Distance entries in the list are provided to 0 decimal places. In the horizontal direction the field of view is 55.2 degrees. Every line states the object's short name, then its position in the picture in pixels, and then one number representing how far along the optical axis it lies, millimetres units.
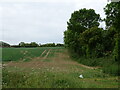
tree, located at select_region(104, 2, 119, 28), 9068
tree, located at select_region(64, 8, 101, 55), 22936
